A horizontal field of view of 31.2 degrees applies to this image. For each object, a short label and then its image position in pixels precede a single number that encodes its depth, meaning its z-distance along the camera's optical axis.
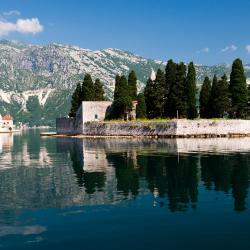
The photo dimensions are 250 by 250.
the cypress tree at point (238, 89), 88.31
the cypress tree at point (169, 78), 91.56
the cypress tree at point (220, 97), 86.94
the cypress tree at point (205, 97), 92.19
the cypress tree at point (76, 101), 111.06
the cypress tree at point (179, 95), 89.06
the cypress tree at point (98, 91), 106.75
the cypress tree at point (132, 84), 101.44
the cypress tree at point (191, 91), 89.72
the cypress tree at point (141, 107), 95.94
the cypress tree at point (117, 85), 99.06
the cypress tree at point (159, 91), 93.94
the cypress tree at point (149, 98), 95.72
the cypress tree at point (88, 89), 104.00
